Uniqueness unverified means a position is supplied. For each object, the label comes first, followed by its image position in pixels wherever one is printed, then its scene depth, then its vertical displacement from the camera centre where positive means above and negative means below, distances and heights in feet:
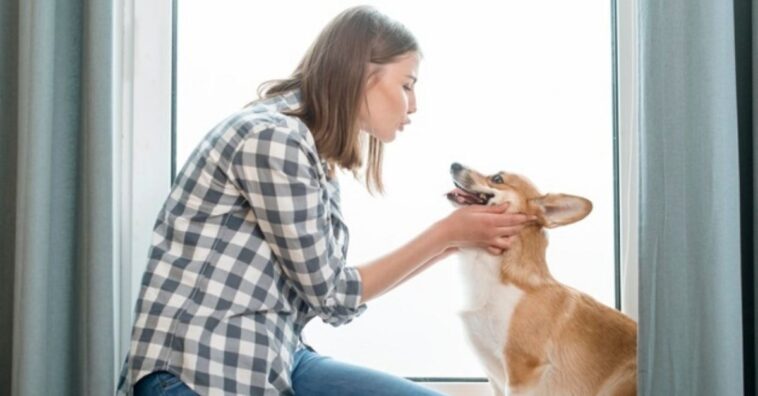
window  6.49 +0.80
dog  4.85 -0.65
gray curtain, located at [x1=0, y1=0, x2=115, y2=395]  5.31 +0.09
